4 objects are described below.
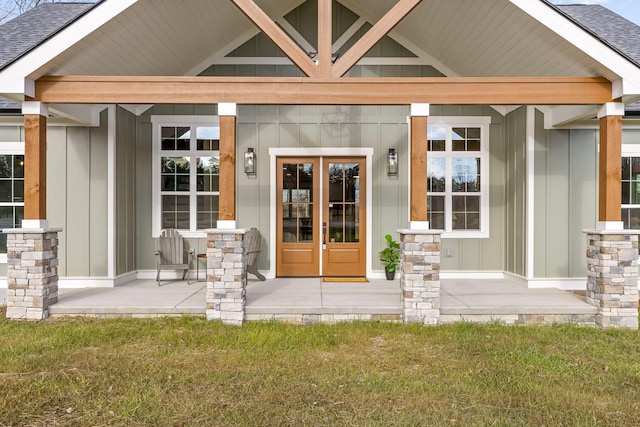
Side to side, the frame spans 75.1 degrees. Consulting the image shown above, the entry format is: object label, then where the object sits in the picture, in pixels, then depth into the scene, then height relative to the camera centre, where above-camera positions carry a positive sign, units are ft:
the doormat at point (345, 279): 22.81 -3.58
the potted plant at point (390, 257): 23.24 -2.34
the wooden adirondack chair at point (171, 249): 22.90 -1.83
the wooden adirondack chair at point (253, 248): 22.11 -1.78
